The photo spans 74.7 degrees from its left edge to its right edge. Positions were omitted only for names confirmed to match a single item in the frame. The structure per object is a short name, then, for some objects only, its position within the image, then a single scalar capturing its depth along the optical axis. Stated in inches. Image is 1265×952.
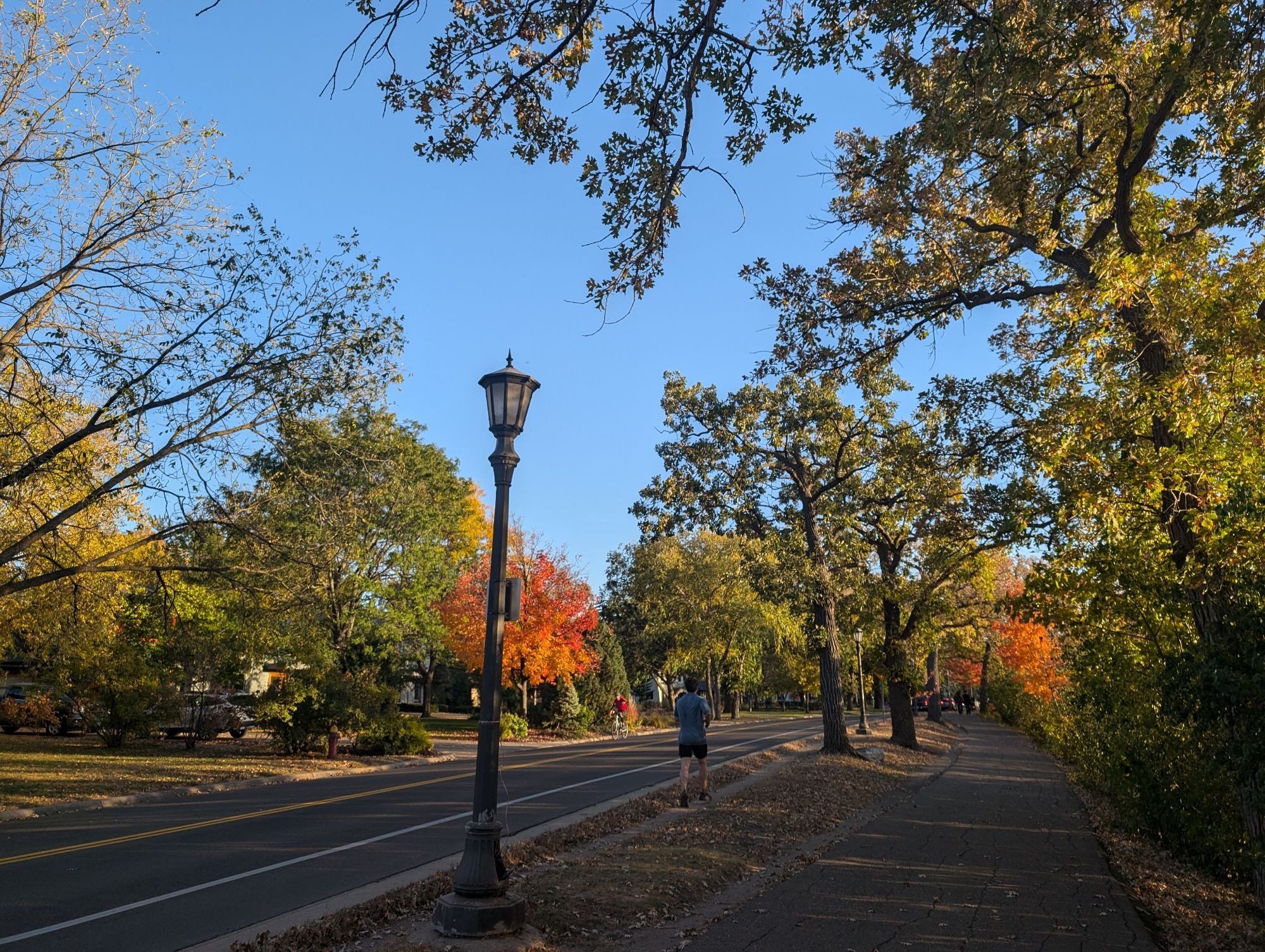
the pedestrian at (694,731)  475.8
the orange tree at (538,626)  1201.4
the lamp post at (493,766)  231.8
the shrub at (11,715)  1107.9
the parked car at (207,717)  940.4
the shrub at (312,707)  790.5
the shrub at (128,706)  852.6
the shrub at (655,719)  1619.1
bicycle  1349.7
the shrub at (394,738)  863.7
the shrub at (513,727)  1200.2
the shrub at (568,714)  1279.5
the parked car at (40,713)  1067.3
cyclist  1368.1
